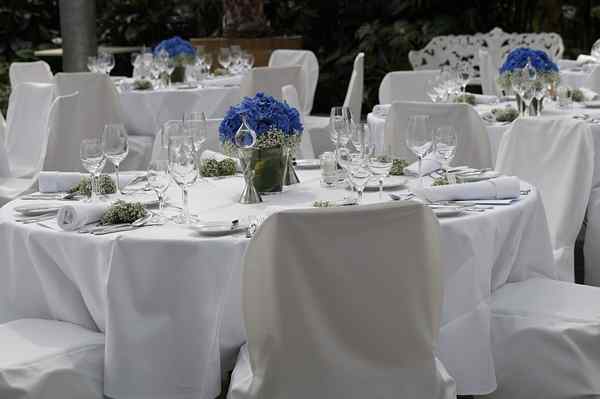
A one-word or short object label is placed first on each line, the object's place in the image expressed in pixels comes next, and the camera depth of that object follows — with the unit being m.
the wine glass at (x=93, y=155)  3.25
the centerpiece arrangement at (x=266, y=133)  3.30
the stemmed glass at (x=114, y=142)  3.37
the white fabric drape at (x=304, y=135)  5.45
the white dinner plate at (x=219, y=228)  2.79
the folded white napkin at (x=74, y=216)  2.89
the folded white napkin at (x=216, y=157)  3.84
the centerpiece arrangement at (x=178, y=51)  7.27
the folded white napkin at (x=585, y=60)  8.13
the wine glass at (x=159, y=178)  3.05
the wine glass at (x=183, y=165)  2.97
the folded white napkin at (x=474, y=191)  3.12
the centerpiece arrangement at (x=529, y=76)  5.11
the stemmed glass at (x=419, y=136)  3.32
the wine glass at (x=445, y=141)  3.33
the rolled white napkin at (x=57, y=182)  3.52
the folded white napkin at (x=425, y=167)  3.56
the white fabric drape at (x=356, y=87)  7.38
